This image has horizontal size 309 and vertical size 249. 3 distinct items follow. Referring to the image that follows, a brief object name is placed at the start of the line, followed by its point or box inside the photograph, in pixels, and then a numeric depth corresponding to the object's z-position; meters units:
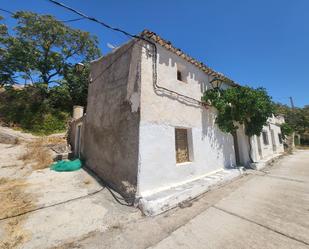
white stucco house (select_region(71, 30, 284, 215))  4.04
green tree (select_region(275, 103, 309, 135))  20.69
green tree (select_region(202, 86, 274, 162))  6.45
